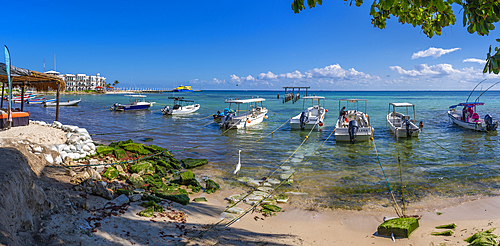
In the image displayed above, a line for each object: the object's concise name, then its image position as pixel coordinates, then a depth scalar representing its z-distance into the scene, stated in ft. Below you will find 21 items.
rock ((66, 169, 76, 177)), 23.26
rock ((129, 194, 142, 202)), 21.47
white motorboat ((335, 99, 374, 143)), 57.67
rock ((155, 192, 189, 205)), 23.88
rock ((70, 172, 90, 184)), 22.13
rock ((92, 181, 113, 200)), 20.56
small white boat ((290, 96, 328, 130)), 75.41
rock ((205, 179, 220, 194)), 29.06
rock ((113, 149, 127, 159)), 34.32
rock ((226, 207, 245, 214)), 23.47
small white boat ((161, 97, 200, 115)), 117.19
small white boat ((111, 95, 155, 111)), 131.44
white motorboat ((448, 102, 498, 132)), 69.92
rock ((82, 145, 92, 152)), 32.14
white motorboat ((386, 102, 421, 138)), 62.28
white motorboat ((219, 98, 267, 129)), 77.46
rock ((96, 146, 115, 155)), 33.63
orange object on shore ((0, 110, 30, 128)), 35.35
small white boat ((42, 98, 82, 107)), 148.56
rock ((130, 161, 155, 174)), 31.32
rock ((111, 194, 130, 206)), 20.15
